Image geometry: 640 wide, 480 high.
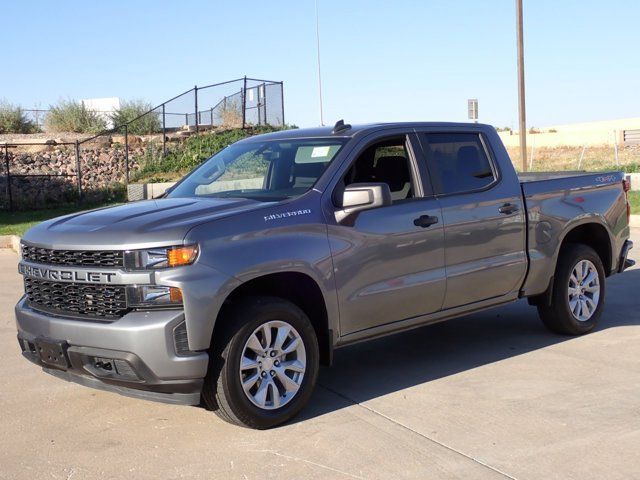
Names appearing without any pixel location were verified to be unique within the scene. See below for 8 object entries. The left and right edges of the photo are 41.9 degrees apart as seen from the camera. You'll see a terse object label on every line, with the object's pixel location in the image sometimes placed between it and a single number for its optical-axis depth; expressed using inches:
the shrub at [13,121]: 1244.5
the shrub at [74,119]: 1235.2
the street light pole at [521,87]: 978.1
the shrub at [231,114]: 1084.5
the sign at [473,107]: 966.4
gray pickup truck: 190.7
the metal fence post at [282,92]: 1086.1
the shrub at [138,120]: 1181.1
